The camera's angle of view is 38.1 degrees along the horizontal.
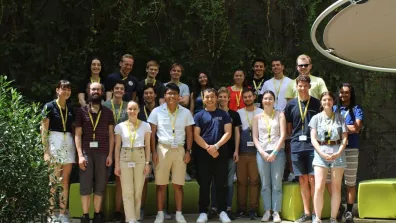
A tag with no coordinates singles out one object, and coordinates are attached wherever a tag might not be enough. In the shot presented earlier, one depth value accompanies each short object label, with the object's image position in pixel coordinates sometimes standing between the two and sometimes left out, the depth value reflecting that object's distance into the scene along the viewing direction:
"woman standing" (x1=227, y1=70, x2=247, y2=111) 7.94
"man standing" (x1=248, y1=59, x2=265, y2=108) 8.19
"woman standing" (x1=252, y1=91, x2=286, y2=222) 7.05
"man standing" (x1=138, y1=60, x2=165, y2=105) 7.83
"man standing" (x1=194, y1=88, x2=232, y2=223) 7.13
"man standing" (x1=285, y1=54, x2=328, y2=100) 7.41
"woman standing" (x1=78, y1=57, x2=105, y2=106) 7.41
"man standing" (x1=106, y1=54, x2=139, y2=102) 7.65
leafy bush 4.26
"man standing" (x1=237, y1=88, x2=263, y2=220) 7.38
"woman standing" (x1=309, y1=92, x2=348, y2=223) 6.48
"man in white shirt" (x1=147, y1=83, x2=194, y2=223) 6.98
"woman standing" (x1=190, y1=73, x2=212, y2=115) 7.89
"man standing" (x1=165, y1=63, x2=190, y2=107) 7.99
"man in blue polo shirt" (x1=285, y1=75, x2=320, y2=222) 6.80
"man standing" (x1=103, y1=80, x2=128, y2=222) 7.17
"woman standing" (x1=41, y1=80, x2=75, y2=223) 6.73
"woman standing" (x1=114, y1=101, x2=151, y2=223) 6.75
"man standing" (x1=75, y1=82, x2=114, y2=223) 6.74
